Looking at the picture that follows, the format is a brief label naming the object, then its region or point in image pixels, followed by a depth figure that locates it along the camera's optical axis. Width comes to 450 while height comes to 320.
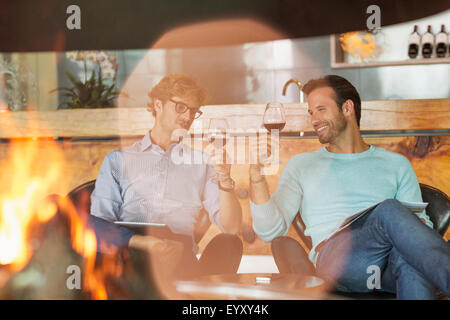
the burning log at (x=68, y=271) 1.43
